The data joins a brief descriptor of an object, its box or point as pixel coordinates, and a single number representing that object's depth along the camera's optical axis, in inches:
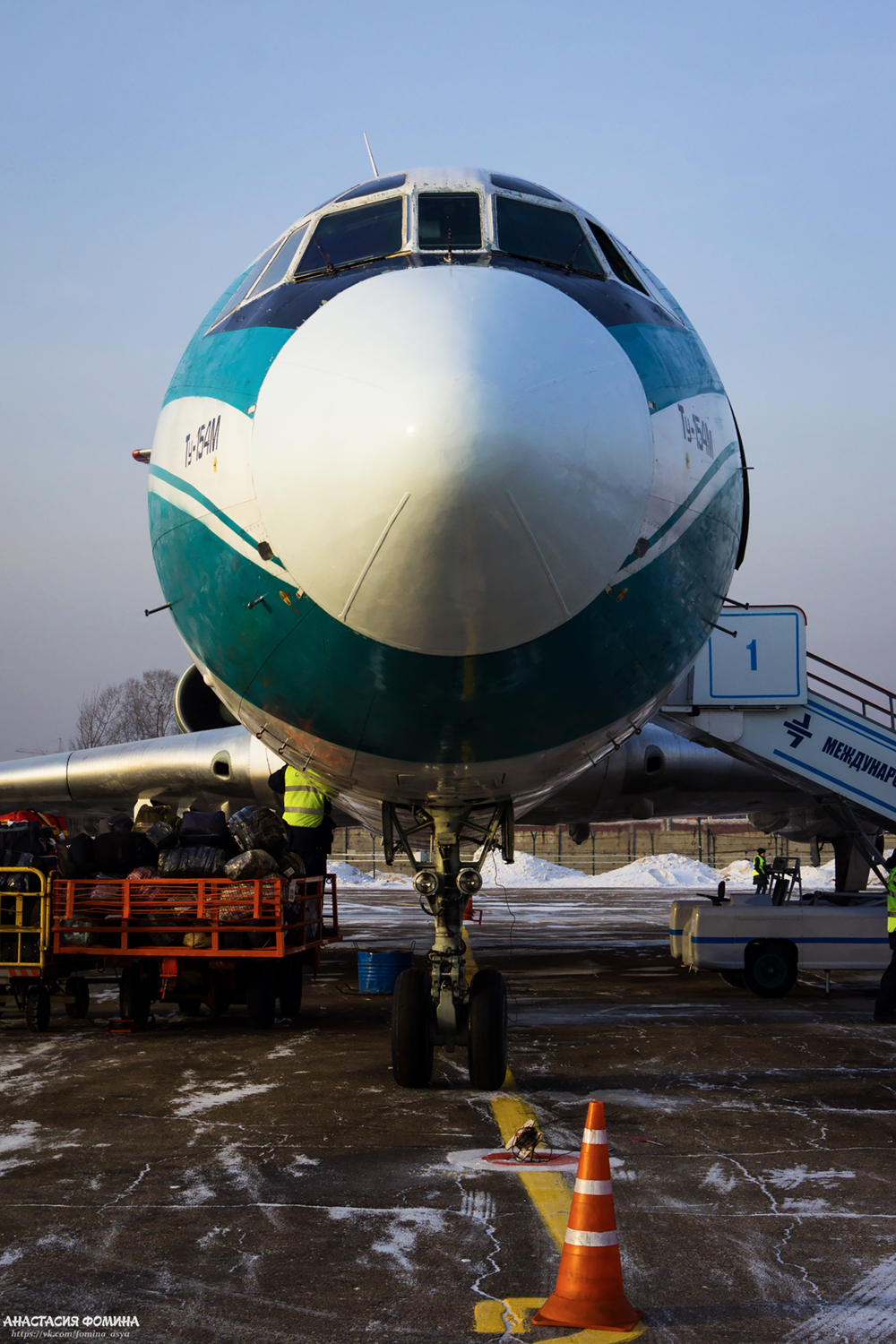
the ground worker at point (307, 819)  448.5
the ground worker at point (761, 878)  712.4
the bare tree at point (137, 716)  2684.5
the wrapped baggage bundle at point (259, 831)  374.3
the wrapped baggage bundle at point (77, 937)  352.2
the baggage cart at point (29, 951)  354.6
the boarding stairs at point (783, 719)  461.1
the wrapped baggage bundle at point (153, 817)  422.9
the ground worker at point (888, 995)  386.3
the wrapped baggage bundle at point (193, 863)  366.0
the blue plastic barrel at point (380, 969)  471.2
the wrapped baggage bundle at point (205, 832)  382.3
